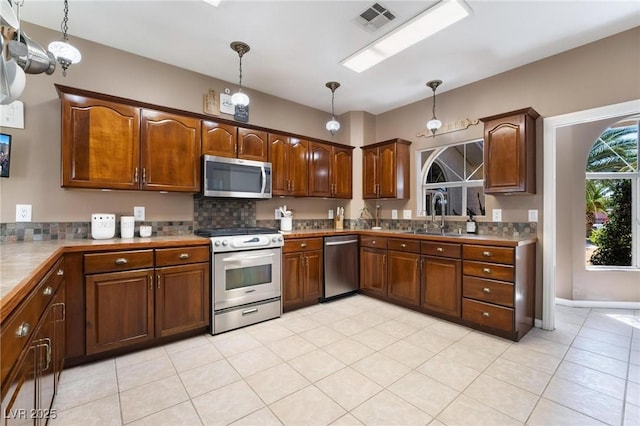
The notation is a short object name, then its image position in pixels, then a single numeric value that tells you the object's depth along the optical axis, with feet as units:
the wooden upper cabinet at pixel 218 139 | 9.81
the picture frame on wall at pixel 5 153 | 7.44
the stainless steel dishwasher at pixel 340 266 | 11.93
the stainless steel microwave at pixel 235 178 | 9.59
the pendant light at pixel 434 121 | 11.30
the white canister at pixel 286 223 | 12.37
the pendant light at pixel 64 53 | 6.16
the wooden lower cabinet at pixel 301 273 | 10.81
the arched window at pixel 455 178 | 11.79
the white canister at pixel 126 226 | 8.64
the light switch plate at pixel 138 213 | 9.40
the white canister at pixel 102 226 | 8.09
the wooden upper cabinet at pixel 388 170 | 13.17
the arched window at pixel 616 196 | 12.23
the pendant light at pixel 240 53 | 8.93
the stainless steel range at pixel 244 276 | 8.96
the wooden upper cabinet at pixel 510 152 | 9.25
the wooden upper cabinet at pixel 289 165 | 11.64
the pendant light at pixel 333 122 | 11.55
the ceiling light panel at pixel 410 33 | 7.30
